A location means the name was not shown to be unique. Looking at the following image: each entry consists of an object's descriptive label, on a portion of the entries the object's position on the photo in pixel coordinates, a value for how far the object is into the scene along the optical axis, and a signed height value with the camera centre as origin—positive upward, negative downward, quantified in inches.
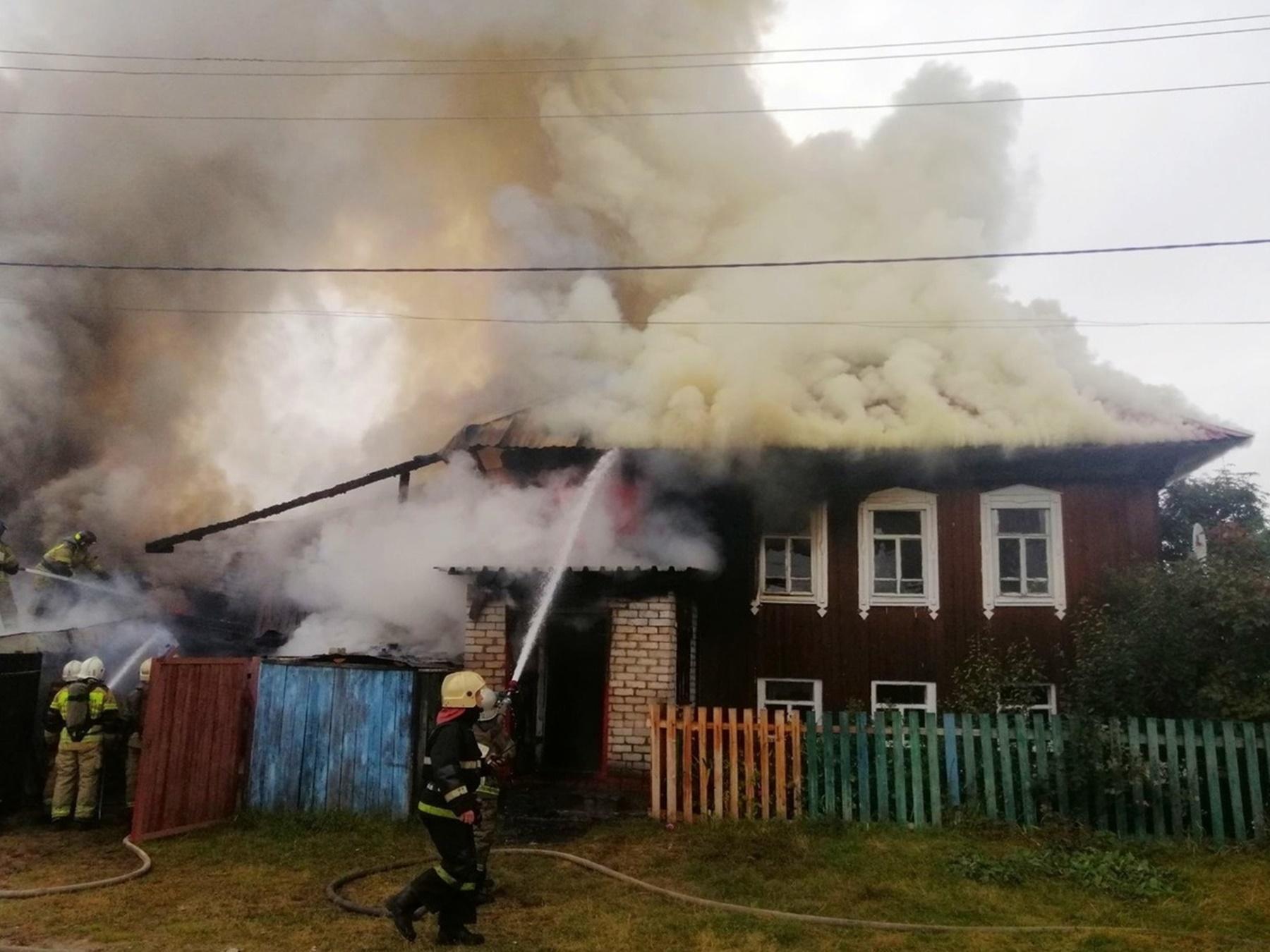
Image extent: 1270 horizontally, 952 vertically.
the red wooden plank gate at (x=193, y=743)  335.6 -45.0
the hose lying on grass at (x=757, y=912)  236.4 -75.0
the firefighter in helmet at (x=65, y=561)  536.1 +40.8
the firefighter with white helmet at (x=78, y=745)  357.1 -47.8
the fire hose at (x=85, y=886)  263.6 -79.5
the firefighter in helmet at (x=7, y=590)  484.6 +20.1
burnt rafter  549.0 +82.4
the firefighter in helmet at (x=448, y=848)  221.1 -53.1
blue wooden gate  363.9 -43.6
